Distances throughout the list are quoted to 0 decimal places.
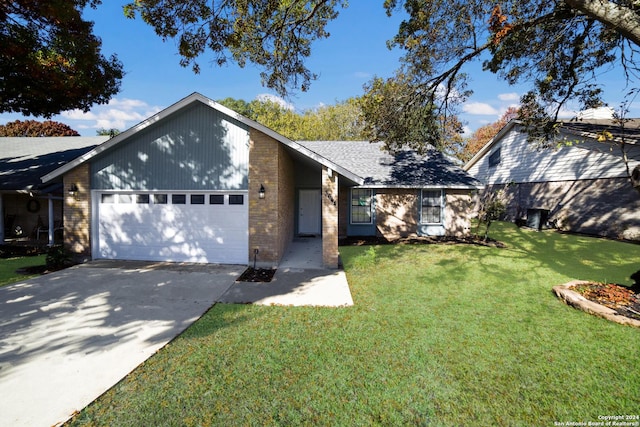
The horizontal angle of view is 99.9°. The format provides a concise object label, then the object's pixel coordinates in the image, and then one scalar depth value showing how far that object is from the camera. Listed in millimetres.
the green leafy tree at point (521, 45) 7012
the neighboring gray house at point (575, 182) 11891
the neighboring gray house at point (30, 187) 11008
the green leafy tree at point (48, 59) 8945
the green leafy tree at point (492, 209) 11570
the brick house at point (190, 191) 8391
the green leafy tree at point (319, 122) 31016
